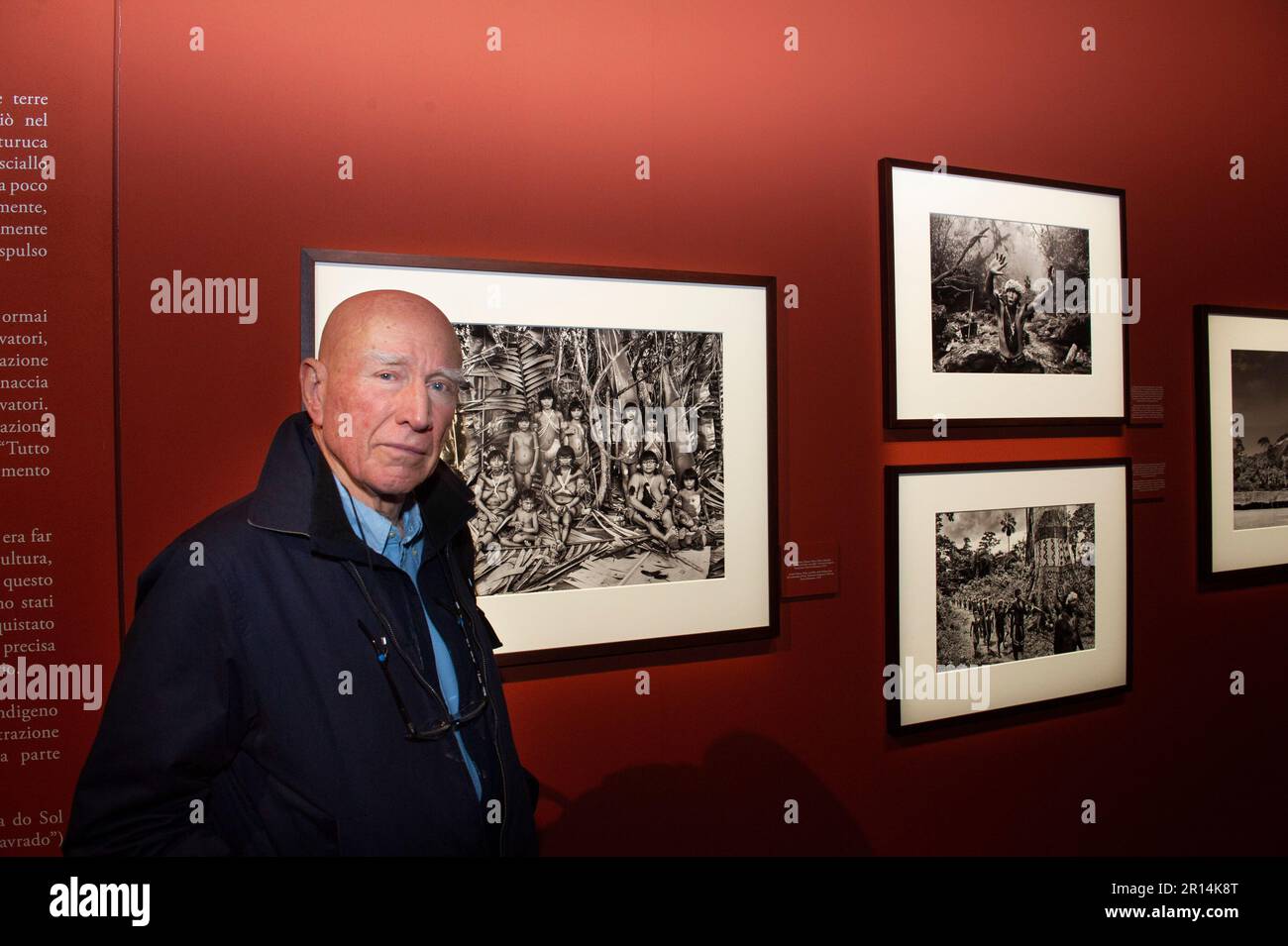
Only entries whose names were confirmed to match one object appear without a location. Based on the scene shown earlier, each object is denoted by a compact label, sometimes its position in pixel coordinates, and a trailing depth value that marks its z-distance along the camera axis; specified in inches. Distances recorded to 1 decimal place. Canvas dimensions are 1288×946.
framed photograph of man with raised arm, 89.8
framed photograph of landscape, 108.0
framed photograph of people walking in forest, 91.1
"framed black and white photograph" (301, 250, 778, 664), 71.7
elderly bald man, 45.7
